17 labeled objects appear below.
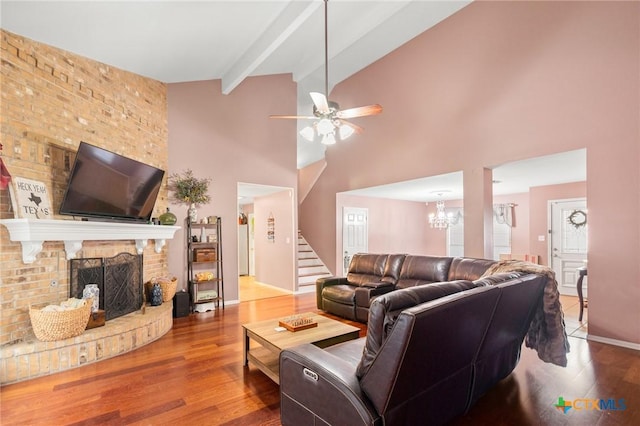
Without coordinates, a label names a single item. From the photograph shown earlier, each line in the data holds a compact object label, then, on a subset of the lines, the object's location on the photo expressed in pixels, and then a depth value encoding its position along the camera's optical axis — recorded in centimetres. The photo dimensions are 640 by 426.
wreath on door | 617
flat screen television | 328
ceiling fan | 321
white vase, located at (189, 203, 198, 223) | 520
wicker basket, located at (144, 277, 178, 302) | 445
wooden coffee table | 268
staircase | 695
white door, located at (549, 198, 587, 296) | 623
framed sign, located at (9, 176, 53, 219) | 293
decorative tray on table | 297
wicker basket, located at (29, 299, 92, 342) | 291
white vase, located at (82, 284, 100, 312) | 343
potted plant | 518
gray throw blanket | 257
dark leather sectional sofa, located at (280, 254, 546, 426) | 153
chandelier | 782
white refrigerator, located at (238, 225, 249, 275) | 932
